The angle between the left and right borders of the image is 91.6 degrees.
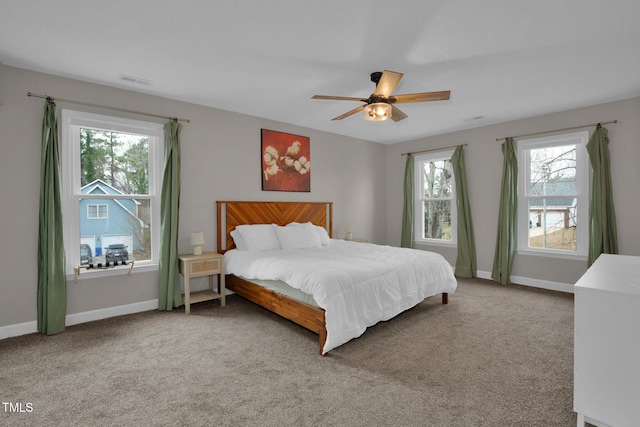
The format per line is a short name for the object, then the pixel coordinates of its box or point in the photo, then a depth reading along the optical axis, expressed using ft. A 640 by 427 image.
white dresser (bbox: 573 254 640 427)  4.96
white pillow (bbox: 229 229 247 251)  13.60
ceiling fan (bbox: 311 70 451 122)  9.02
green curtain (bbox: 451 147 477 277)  17.38
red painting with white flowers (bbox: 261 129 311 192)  15.57
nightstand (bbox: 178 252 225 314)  11.68
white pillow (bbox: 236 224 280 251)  13.48
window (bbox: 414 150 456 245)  18.84
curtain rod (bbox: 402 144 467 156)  17.76
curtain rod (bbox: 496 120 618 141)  13.26
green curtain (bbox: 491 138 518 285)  15.72
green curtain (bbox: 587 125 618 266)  12.98
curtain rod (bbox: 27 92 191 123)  10.05
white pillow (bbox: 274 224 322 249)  14.19
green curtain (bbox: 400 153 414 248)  20.10
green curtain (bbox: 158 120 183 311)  12.02
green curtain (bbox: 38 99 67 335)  9.85
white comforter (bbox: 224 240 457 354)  8.44
